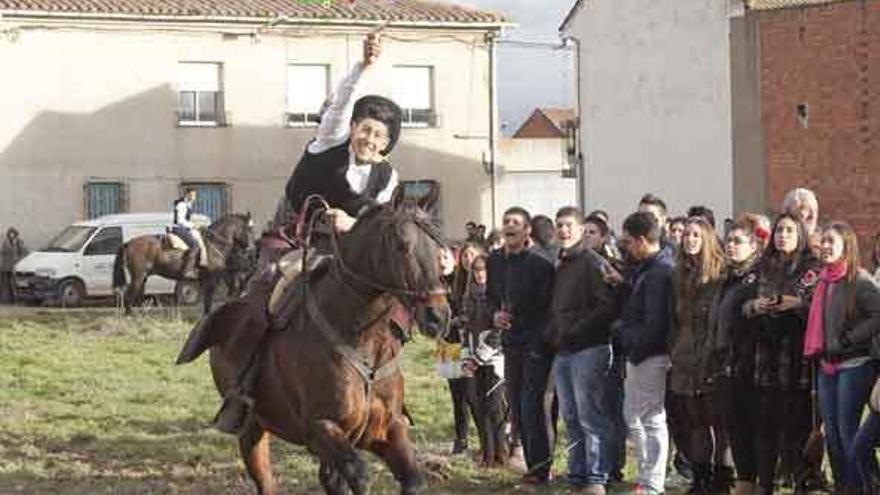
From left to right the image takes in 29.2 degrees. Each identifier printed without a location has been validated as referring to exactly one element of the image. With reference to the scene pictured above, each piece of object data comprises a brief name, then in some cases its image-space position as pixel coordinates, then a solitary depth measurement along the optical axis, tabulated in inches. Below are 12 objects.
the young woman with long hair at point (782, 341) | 404.8
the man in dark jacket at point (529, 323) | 465.4
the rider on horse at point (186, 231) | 1214.9
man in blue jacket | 426.6
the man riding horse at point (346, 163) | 388.2
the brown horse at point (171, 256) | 1203.2
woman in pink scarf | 390.6
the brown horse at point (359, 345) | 346.3
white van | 1401.3
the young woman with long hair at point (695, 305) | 419.5
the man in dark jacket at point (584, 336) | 443.8
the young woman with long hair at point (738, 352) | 410.9
